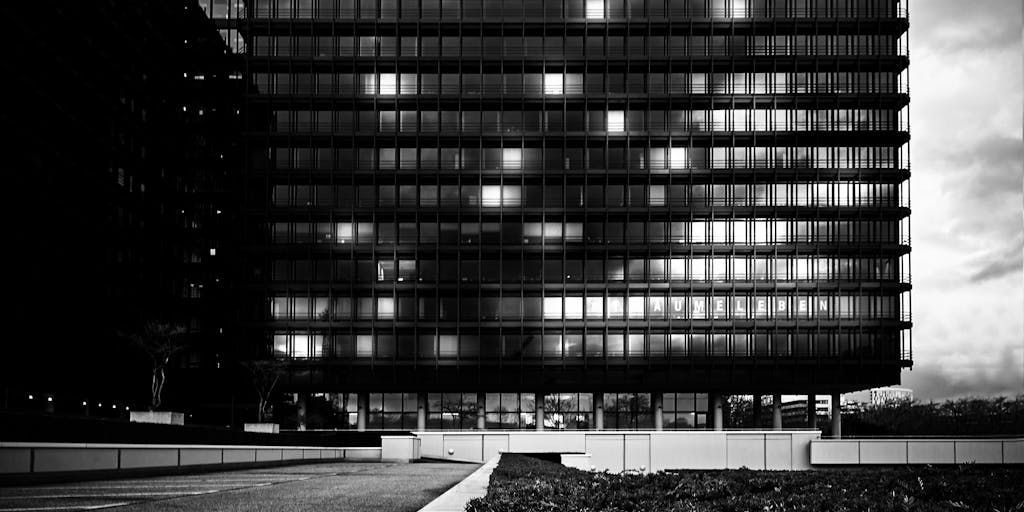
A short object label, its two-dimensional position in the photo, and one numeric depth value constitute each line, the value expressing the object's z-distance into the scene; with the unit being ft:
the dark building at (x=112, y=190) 207.82
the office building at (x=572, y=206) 278.05
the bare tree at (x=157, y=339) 208.64
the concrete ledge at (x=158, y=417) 121.90
